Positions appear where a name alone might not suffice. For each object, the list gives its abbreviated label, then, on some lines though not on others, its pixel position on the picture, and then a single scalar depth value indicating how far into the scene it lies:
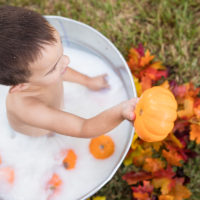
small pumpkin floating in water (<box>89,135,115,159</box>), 1.60
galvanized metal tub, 1.53
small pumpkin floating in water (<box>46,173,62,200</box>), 1.59
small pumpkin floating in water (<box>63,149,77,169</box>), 1.65
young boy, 1.12
